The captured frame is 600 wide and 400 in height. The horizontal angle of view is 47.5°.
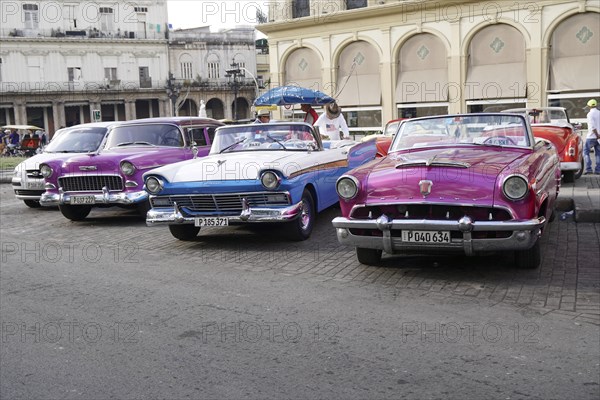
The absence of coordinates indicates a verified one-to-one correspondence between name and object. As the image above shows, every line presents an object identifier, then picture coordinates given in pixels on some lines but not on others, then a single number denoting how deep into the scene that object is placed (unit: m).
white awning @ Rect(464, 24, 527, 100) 24.08
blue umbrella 16.33
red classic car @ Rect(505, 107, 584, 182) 12.10
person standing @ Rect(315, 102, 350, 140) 11.76
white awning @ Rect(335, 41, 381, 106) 27.64
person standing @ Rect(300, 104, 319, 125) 12.95
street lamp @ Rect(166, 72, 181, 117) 43.12
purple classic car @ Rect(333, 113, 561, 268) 5.82
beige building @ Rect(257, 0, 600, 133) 23.17
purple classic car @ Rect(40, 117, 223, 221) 10.16
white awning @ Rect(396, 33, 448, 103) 25.81
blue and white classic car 7.79
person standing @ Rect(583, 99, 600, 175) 14.59
